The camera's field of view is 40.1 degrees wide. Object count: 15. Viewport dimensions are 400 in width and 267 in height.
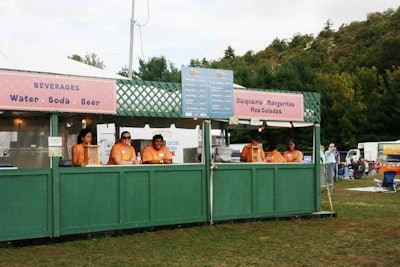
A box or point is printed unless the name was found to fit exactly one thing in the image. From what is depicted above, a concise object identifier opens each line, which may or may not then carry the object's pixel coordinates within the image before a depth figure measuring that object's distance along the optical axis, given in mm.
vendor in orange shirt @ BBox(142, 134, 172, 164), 9347
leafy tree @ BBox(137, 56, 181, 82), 47447
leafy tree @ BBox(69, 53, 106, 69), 48531
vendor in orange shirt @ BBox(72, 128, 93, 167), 8602
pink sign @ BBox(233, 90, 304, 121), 10148
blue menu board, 9469
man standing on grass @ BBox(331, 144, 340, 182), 23784
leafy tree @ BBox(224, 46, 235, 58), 77175
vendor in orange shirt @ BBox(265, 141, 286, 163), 10984
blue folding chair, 17703
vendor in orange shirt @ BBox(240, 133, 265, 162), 10594
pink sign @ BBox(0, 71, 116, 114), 7676
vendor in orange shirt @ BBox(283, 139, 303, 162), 11234
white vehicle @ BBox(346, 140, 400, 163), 33075
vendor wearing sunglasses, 8961
